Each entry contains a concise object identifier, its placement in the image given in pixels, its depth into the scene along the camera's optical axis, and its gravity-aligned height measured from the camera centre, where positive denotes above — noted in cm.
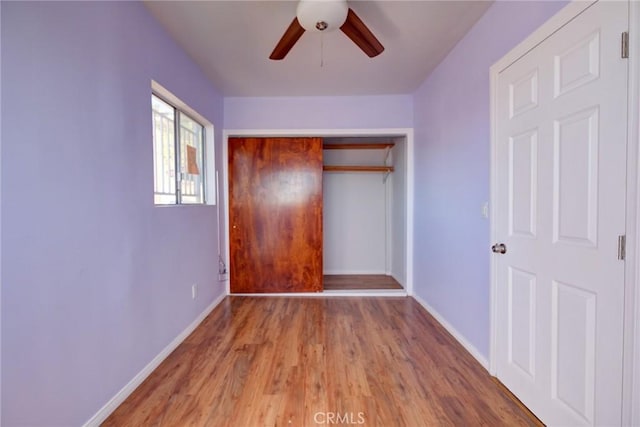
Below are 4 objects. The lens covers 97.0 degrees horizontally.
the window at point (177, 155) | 233 +49
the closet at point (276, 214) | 371 -11
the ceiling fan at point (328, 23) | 165 +114
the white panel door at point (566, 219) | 114 -7
